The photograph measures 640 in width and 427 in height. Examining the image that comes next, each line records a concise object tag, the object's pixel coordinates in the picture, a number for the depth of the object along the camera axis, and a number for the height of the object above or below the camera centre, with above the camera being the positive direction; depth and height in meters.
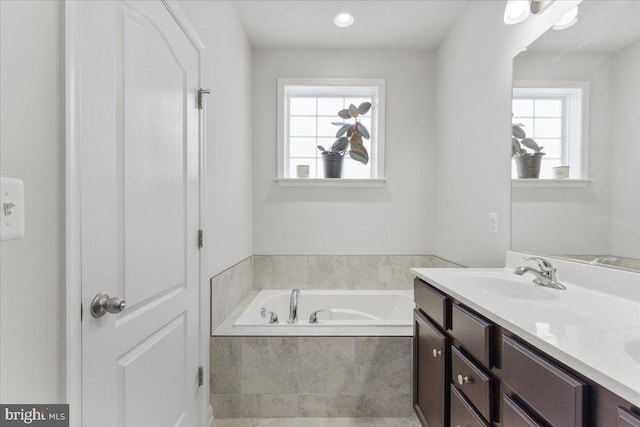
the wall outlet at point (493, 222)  1.80 -0.07
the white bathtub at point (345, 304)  2.49 -0.81
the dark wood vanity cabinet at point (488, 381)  0.60 -0.47
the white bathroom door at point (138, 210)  0.81 -0.01
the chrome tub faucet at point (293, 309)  1.94 -0.65
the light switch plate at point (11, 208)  0.54 +0.00
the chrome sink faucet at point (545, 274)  1.24 -0.27
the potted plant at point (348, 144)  2.64 +0.57
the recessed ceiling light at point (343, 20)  2.24 +1.44
